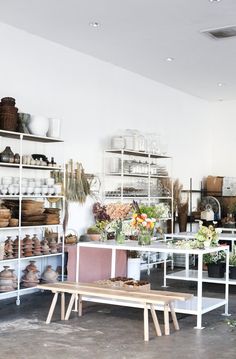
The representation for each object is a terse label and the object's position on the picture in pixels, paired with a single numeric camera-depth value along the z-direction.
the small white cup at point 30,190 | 6.67
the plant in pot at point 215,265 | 6.78
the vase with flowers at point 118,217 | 6.23
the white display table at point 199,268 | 5.35
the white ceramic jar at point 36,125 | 6.73
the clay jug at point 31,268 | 6.74
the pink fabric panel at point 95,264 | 6.66
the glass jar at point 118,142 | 8.61
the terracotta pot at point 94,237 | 7.83
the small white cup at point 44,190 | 6.89
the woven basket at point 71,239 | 7.56
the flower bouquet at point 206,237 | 5.70
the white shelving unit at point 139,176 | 8.70
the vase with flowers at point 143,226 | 6.03
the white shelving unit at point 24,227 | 6.44
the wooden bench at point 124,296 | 4.93
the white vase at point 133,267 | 6.94
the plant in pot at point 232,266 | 7.16
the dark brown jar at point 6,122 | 6.36
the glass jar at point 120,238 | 6.21
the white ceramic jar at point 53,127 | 7.04
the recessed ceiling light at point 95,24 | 6.91
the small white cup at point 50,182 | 7.01
